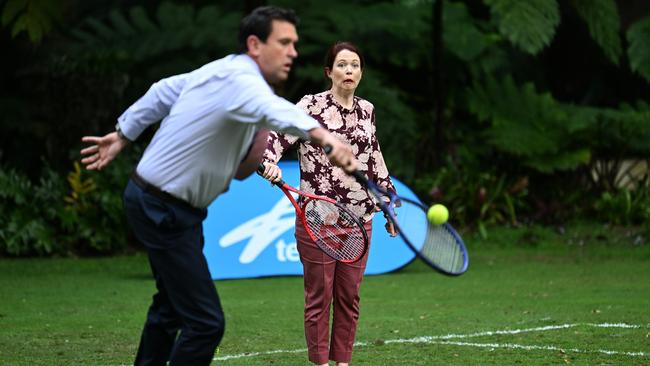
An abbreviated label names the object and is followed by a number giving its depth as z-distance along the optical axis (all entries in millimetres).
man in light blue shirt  9094
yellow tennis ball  10727
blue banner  21609
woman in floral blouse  12047
